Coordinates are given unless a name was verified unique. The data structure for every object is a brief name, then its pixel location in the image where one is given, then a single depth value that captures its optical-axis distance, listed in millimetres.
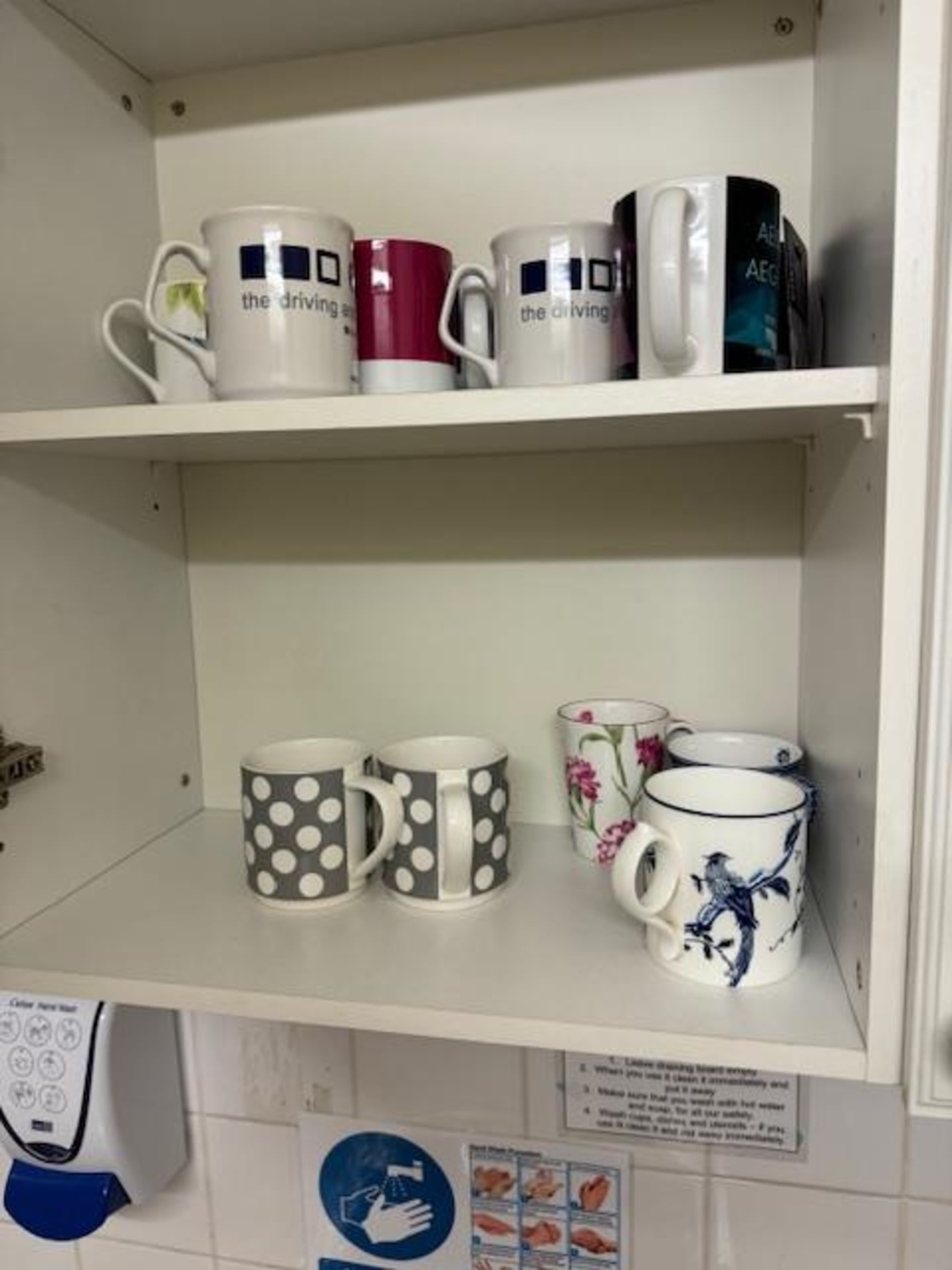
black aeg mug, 485
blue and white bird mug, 514
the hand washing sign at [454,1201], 773
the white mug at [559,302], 529
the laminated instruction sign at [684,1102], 733
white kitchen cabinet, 491
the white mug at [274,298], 541
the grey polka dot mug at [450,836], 602
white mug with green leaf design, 641
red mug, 579
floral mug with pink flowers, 648
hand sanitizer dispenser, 726
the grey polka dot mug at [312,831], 610
